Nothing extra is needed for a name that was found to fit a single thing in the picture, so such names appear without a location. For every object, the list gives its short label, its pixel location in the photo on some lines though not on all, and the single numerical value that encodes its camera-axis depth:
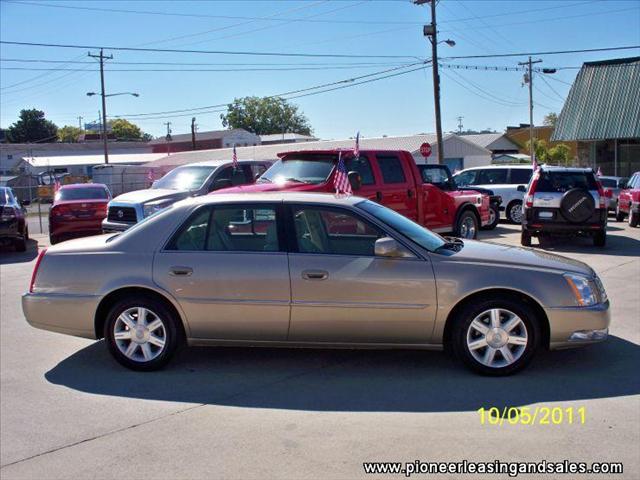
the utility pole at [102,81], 51.38
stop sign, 26.92
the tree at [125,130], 147.38
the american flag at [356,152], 11.50
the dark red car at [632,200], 19.33
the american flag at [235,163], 14.82
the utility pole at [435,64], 30.84
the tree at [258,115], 119.19
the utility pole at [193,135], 80.75
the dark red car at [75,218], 17.47
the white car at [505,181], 21.06
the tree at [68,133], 139.52
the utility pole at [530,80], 58.60
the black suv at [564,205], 14.47
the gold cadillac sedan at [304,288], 5.73
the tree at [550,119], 92.38
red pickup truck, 11.35
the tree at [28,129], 128.12
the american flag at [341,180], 10.61
